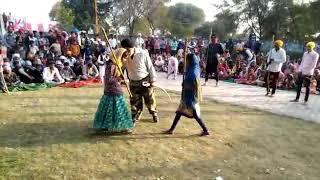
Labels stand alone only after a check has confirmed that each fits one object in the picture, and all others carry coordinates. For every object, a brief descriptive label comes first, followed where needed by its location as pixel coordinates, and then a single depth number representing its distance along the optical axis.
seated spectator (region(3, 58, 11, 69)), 9.31
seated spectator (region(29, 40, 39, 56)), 11.22
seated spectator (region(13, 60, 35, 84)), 9.73
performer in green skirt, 5.03
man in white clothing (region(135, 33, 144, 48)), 14.48
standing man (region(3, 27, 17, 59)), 11.88
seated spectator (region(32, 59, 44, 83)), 9.86
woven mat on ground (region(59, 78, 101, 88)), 9.48
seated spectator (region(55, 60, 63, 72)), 10.42
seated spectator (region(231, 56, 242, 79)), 12.08
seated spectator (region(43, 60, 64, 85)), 9.82
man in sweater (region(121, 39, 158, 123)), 5.34
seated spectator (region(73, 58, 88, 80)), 10.85
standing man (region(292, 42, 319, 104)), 7.62
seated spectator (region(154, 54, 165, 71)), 14.42
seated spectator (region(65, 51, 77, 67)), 11.01
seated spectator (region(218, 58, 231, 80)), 12.23
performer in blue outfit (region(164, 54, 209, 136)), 5.04
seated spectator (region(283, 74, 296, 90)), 10.18
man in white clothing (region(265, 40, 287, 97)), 8.25
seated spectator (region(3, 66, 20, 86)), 9.20
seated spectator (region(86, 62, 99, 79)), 10.90
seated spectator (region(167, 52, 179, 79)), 11.97
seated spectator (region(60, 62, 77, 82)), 10.35
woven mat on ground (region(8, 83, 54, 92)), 8.75
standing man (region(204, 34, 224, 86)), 9.61
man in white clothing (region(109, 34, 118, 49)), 14.85
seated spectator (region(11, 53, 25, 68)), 10.10
